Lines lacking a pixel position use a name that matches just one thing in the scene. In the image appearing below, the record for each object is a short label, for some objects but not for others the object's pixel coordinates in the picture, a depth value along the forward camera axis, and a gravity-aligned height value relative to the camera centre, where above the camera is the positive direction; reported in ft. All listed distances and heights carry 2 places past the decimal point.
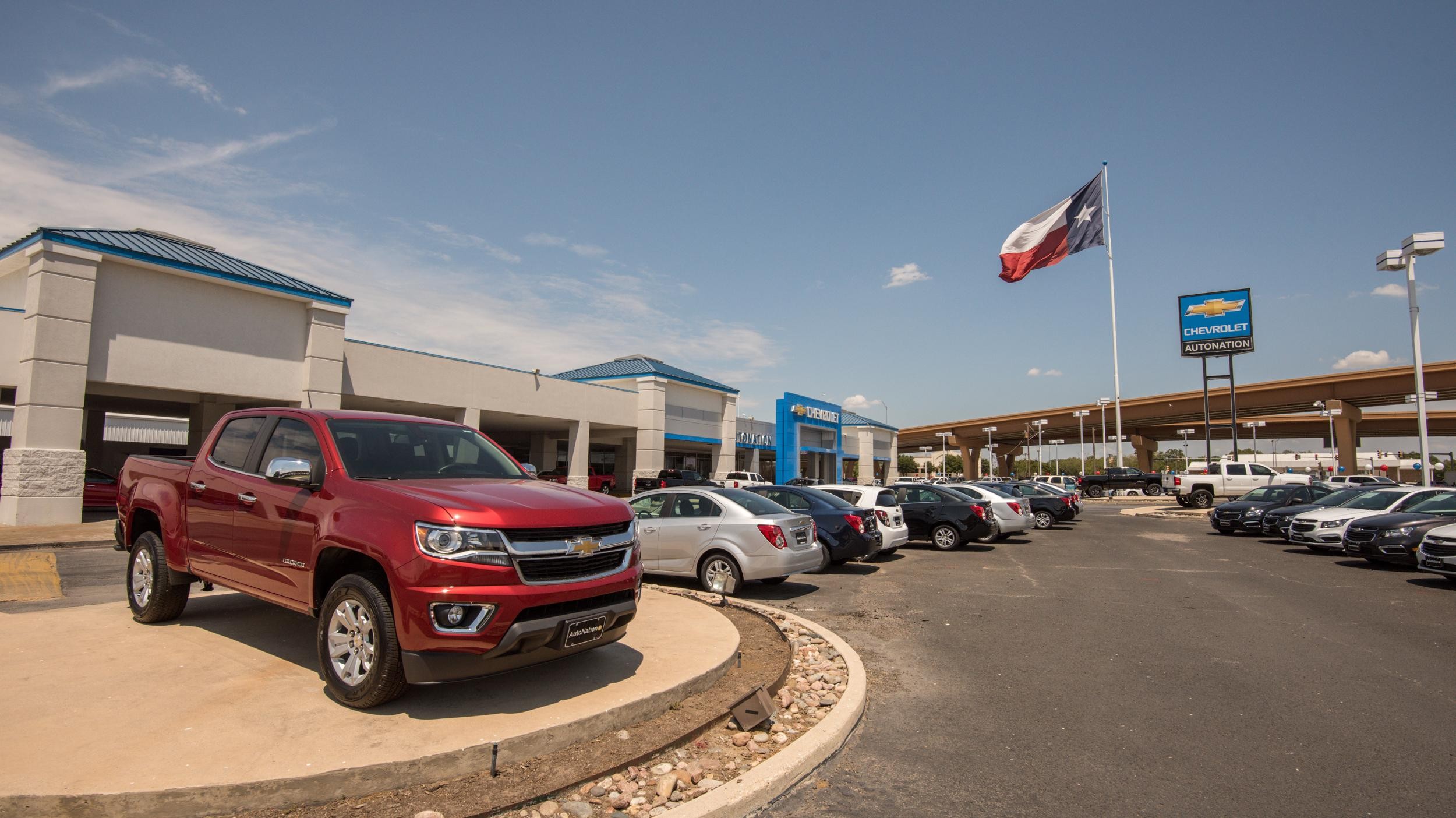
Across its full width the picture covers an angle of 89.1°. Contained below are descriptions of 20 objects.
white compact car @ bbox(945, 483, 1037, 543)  60.75 -3.14
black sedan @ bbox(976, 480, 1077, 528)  79.77 -3.36
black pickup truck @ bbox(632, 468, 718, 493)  105.70 -1.26
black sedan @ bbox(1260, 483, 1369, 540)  57.31 -2.64
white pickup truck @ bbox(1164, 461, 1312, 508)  108.47 -0.43
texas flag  120.26 +39.84
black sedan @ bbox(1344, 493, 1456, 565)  42.37 -2.94
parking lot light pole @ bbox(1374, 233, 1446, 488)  79.30 +24.76
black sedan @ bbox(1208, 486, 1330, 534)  68.03 -2.57
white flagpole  128.67 +35.88
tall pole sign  130.52 +27.63
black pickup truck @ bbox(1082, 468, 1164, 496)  155.53 -0.61
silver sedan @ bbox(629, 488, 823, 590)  31.09 -2.82
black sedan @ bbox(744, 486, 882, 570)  39.24 -2.65
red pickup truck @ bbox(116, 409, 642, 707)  13.29 -1.56
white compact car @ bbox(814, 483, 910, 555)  45.93 -2.03
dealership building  58.23 +10.25
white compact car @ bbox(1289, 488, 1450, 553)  50.61 -2.51
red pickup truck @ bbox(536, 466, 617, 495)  112.06 -1.49
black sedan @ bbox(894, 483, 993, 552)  54.49 -3.17
